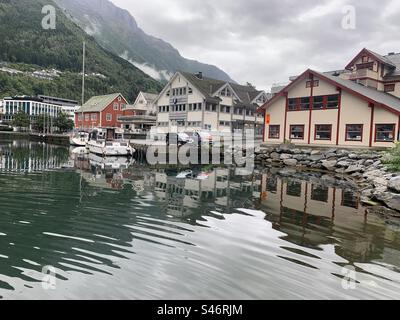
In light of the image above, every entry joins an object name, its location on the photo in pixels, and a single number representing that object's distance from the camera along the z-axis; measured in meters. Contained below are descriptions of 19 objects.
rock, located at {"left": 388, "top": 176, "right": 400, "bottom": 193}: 15.62
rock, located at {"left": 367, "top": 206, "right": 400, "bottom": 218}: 14.27
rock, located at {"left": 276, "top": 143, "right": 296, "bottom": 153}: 36.96
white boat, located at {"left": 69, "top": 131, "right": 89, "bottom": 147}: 62.26
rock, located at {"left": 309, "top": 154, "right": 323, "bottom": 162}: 33.12
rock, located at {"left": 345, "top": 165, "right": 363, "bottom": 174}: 28.06
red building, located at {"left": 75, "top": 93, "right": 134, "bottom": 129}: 82.81
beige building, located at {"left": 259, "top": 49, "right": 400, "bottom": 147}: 32.56
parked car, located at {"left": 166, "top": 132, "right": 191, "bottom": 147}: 42.72
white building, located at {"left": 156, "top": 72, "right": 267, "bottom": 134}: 55.94
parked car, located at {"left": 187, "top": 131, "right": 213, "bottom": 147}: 42.45
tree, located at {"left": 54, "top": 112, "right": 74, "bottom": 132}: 94.94
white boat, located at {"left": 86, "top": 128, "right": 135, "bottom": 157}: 44.66
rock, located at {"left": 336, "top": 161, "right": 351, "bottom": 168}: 29.90
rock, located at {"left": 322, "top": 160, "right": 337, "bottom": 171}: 31.24
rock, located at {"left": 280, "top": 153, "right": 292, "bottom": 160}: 36.19
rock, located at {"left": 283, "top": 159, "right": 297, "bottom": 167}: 35.16
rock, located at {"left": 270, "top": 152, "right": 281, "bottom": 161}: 37.55
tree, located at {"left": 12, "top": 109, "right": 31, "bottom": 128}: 102.00
